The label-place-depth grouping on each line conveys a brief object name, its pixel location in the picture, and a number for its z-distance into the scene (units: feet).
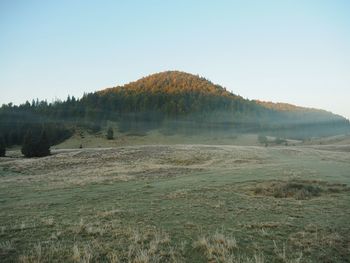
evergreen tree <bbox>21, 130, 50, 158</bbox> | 232.32
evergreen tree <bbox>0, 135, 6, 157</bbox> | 244.67
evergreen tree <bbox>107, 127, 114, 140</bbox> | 442.95
